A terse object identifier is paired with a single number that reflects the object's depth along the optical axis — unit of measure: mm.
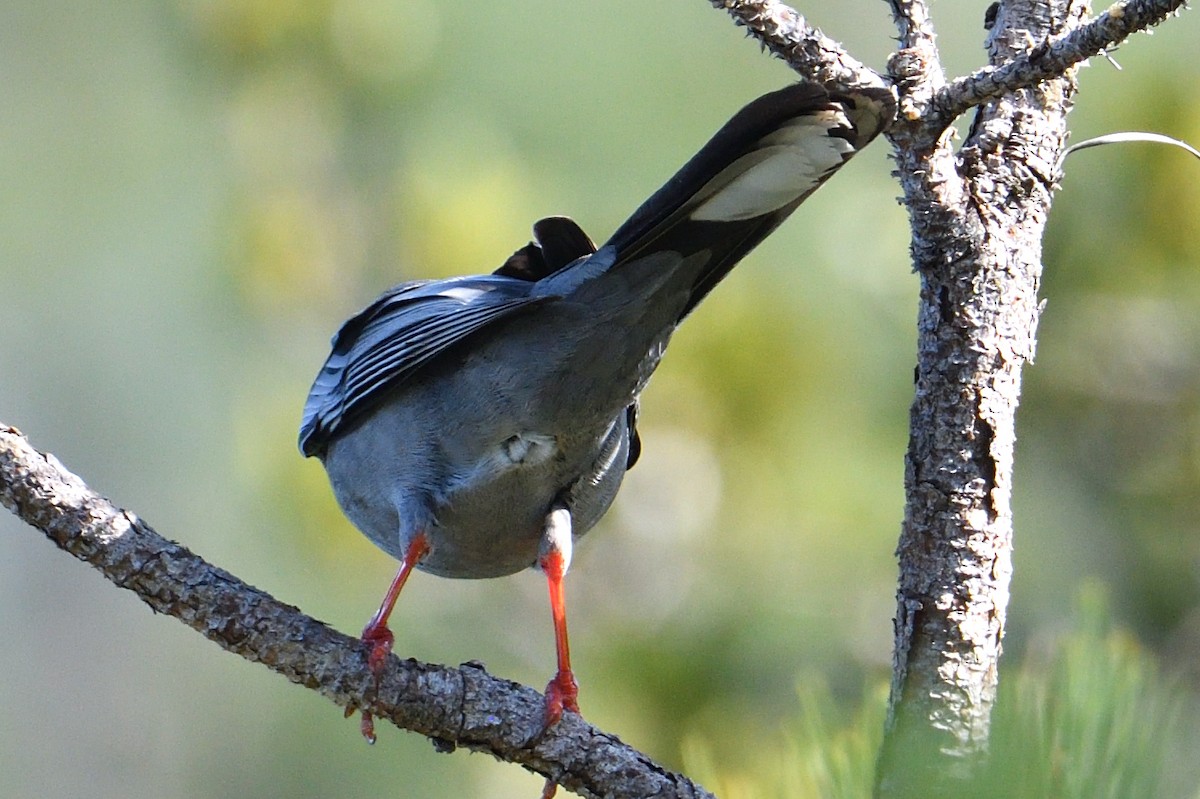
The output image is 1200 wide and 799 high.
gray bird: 5016
